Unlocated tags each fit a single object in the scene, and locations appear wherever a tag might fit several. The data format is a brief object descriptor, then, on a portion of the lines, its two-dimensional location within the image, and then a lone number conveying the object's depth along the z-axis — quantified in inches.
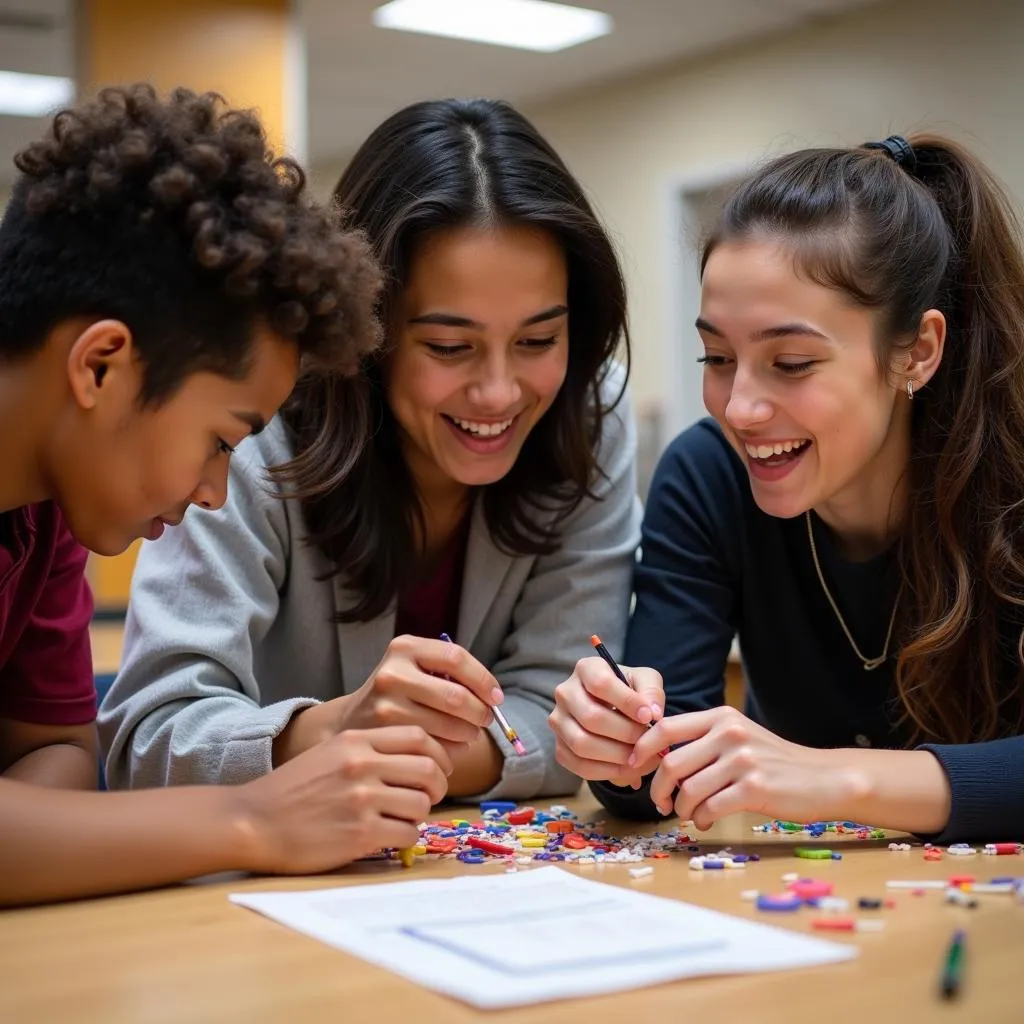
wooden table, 34.7
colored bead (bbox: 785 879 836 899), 46.0
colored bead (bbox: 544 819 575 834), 60.9
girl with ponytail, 65.3
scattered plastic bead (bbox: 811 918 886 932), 42.1
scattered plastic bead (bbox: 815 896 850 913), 44.7
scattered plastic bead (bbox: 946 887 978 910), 45.6
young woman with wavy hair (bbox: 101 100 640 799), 66.4
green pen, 35.9
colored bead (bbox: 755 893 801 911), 44.6
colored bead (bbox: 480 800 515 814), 64.8
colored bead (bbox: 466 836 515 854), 55.0
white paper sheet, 36.6
